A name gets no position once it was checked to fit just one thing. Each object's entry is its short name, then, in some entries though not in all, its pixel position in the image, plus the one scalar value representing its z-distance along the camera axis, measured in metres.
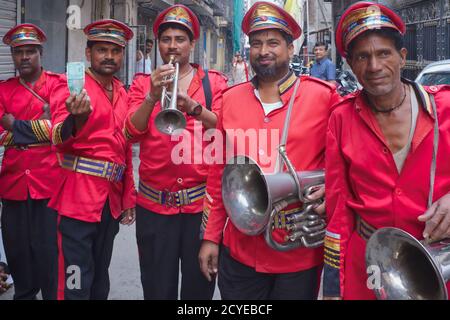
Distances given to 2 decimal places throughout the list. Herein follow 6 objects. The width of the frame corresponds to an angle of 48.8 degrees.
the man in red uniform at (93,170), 3.30
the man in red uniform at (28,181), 3.89
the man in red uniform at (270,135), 2.62
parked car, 6.65
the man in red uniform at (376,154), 2.11
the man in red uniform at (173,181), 3.23
